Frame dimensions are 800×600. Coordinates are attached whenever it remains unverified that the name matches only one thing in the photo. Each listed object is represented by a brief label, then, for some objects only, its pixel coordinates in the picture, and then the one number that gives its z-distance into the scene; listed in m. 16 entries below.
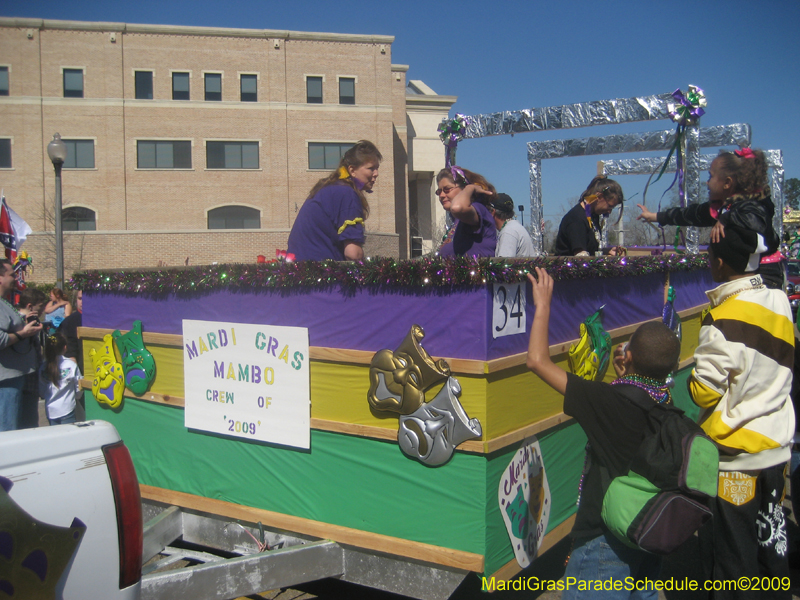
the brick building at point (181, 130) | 32.66
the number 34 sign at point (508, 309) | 2.81
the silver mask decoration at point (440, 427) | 2.78
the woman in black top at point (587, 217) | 5.35
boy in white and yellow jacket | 2.66
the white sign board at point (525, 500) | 2.93
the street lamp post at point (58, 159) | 10.15
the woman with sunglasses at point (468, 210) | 3.73
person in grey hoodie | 4.44
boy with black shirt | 2.28
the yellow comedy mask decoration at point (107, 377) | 4.04
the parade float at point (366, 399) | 2.81
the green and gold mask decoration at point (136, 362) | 3.87
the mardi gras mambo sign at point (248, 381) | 3.27
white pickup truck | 1.68
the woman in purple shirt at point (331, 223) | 3.78
